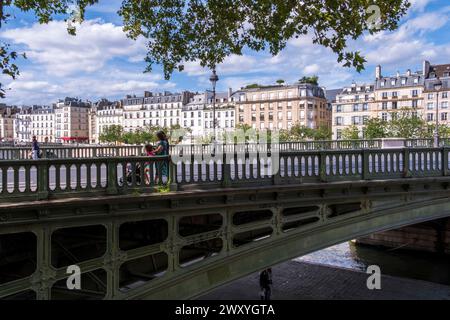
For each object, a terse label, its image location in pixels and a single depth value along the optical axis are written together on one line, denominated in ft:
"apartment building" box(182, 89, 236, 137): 417.90
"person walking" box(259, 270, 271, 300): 56.13
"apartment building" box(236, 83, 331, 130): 369.30
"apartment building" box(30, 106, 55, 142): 609.83
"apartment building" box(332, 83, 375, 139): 339.57
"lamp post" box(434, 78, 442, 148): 75.71
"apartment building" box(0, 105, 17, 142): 620.32
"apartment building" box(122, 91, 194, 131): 465.47
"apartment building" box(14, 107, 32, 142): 578.66
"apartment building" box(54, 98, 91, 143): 576.40
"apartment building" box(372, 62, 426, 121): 312.91
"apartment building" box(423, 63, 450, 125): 296.92
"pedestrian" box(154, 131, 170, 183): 37.09
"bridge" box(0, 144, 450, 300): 27.94
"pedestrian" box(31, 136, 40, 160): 57.43
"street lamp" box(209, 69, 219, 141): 68.39
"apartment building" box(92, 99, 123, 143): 535.60
